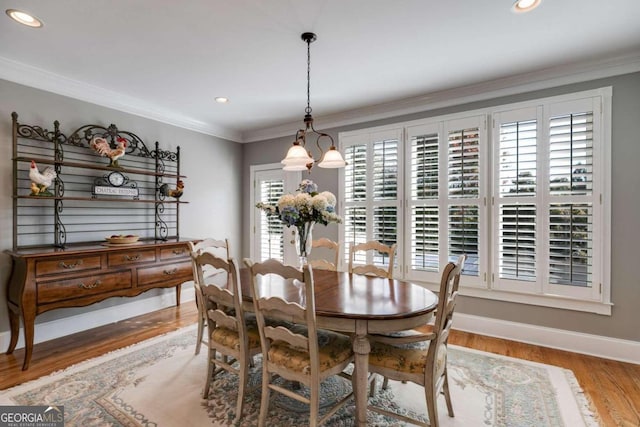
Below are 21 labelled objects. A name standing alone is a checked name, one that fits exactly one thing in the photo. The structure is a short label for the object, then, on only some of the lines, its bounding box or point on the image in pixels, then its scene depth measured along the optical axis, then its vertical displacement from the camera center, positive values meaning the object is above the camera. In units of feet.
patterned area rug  6.55 -4.26
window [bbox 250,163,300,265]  16.44 -0.38
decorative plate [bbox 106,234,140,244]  10.91 -0.96
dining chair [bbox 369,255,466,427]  5.37 -2.64
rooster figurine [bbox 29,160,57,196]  9.55 +0.97
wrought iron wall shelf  10.07 +0.77
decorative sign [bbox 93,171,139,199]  11.47 +0.98
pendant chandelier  8.25 +1.50
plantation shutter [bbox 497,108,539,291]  10.27 +0.62
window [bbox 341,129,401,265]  12.97 +1.03
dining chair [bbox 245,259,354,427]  5.38 -2.61
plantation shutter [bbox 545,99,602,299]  9.44 +0.43
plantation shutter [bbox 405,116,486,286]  11.29 +0.70
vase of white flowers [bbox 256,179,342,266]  7.57 +0.07
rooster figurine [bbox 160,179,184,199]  13.30 +0.93
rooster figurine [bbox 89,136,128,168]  11.20 +2.26
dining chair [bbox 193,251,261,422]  6.40 -2.60
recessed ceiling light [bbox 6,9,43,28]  7.09 +4.47
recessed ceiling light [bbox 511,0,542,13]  6.75 +4.56
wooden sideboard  8.61 -2.02
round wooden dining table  5.52 -1.75
